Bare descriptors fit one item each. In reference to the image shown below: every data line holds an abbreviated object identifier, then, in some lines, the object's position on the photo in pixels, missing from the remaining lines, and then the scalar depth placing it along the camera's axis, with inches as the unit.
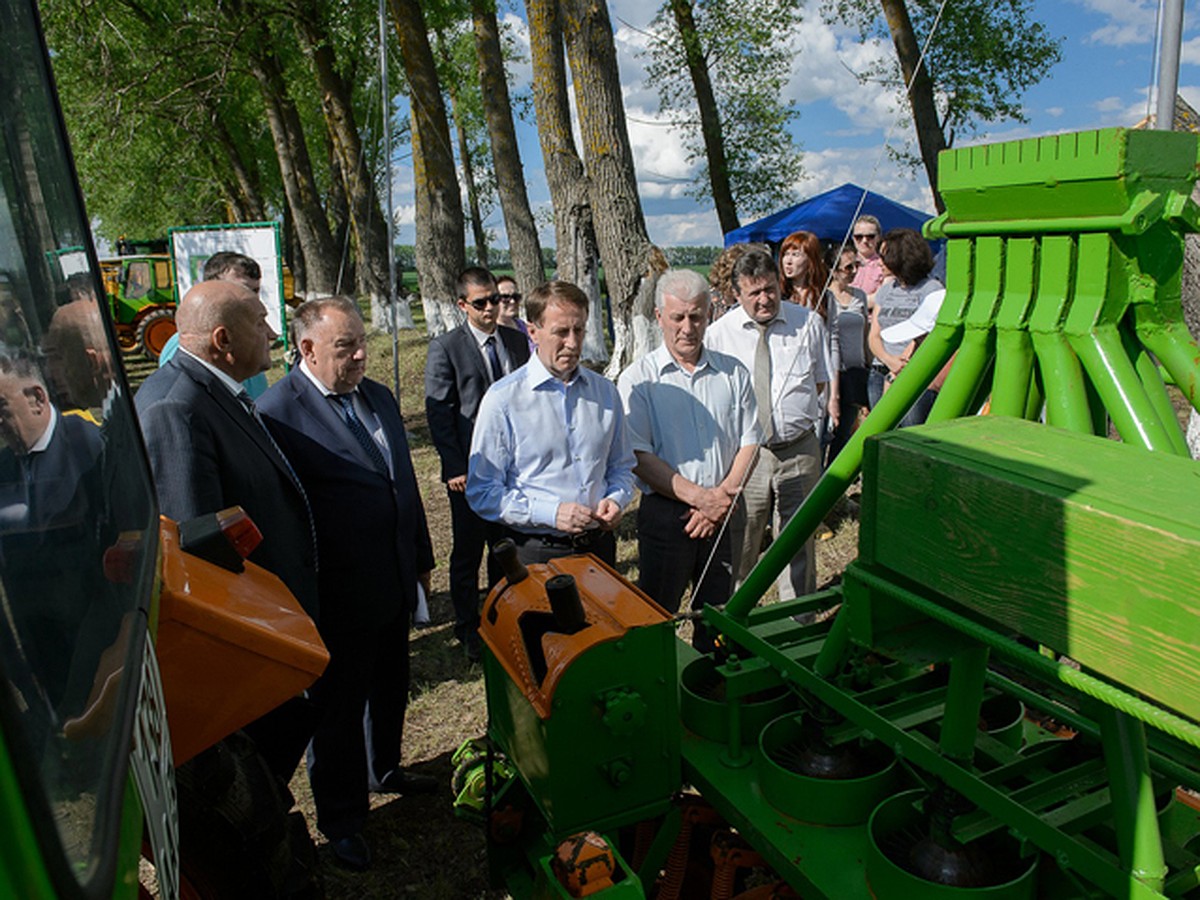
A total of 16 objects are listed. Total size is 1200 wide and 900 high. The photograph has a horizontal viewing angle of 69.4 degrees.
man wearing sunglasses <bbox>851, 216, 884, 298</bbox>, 274.1
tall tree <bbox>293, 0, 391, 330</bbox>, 566.9
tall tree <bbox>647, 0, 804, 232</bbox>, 628.4
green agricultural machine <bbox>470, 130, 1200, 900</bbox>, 48.8
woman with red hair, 210.1
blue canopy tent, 513.3
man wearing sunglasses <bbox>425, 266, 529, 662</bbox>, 184.4
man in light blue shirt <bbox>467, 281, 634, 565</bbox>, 129.0
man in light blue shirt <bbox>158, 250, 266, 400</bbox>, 174.7
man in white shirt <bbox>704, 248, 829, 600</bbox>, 157.8
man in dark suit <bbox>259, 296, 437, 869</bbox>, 113.8
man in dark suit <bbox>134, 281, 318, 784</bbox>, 96.2
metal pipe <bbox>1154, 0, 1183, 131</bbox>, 121.9
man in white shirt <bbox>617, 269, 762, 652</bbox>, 136.9
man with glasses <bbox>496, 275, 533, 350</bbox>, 236.7
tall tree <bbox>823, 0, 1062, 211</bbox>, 647.1
